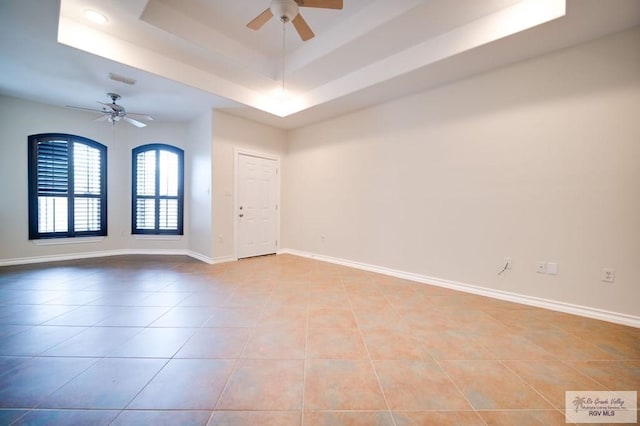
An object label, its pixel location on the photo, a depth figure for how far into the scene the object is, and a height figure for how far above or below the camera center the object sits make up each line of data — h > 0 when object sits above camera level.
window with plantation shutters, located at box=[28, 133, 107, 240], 4.37 +0.39
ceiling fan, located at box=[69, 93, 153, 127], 3.89 +1.53
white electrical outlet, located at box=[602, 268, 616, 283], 2.42 -0.62
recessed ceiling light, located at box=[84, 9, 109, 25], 2.54 +2.03
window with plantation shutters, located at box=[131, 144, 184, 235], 5.36 +0.39
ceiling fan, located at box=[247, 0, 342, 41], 2.25 +1.90
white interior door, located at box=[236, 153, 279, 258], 4.89 +0.07
